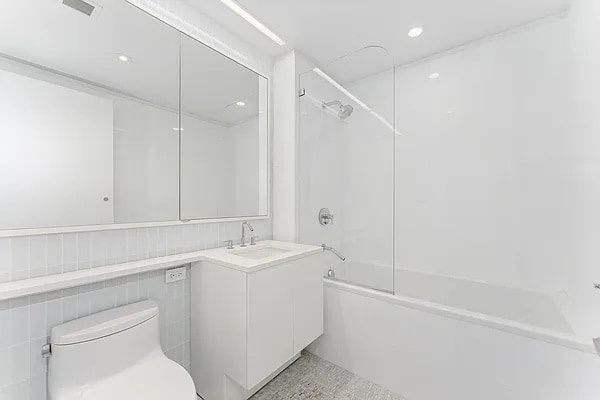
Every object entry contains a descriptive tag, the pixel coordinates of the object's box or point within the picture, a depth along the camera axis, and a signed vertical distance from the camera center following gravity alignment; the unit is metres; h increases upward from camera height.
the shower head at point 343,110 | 2.68 +0.98
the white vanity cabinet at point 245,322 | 1.39 -0.75
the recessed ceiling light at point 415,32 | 1.99 +1.38
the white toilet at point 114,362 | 1.08 -0.77
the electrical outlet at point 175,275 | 1.58 -0.48
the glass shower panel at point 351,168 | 2.44 +0.35
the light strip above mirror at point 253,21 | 1.71 +1.35
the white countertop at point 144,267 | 1.02 -0.36
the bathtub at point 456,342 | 1.24 -0.86
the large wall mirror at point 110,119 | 1.11 +0.46
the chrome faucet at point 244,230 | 2.00 -0.25
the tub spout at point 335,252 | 2.49 -0.53
